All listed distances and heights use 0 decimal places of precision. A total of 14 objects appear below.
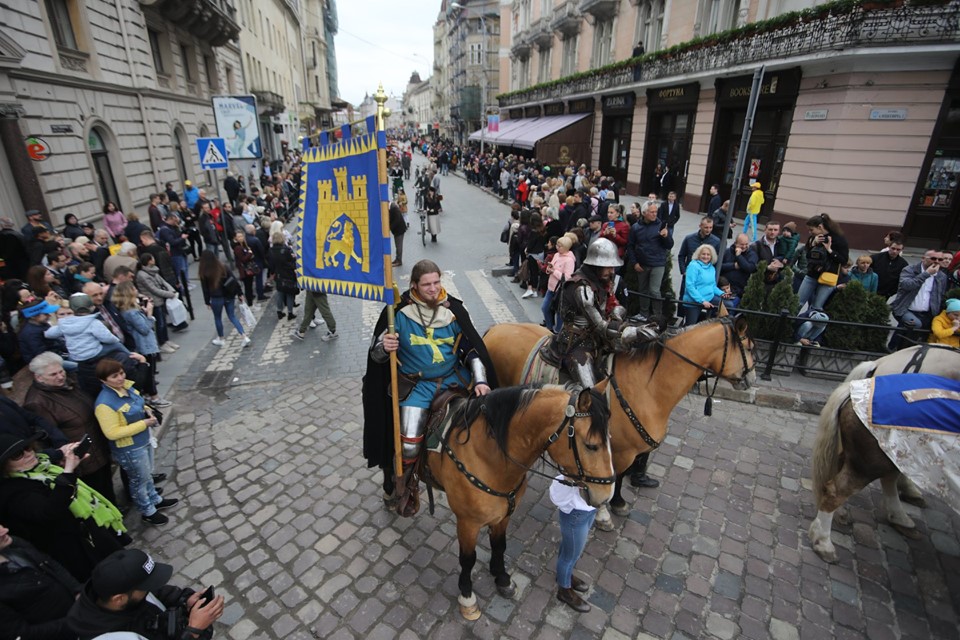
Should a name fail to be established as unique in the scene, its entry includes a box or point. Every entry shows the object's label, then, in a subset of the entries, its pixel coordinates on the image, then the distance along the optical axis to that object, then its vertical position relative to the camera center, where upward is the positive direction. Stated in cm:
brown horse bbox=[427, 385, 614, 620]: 277 -191
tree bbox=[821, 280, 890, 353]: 668 -220
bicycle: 1580 -239
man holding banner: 385 -168
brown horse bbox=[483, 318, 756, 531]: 406 -184
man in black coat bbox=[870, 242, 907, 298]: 725 -166
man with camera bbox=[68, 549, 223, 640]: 221 -215
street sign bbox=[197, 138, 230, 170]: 966 -4
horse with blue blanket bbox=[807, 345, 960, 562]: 400 -251
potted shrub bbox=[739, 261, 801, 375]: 694 -220
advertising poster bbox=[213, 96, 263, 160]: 1084 +64
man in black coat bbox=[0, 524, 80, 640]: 243 -239
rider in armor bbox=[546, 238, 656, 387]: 451 -154
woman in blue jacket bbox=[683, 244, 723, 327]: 710 -183
